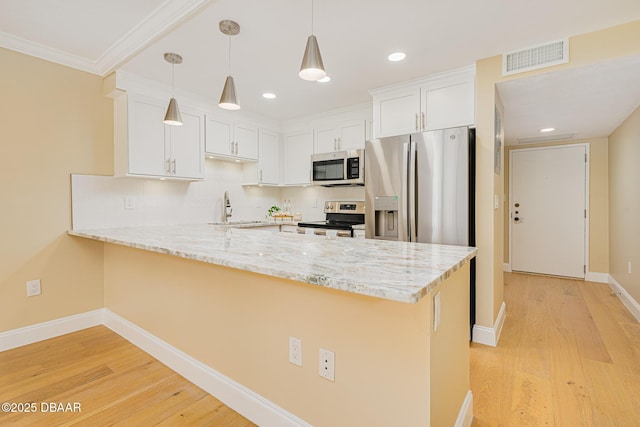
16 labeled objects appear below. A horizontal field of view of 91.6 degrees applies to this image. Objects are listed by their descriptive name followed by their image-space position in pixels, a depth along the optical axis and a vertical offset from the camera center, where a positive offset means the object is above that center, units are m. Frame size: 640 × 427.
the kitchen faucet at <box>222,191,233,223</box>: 4.06 +0.04
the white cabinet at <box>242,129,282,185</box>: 4.26 +0.67
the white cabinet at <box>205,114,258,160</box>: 3.68 +0.92
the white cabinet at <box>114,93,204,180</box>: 2.92 +0.72
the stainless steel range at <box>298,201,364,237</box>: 3.55 -0.13
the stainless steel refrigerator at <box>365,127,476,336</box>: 2.54 +0.20
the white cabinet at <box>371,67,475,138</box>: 2.74 +1.02
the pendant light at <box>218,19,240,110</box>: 2.01 +0.75
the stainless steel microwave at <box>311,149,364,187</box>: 3.69 +0.54
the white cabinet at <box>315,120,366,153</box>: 3.82 +0.96
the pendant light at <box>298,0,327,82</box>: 1.52 +0.73
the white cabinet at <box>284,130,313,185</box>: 4.29 +0.77
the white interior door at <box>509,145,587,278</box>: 4.72 +0.01
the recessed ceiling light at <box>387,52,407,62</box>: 2.49 +1.26
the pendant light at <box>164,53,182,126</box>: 2.38 +0.74
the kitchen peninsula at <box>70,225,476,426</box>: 1.09 -0.49
